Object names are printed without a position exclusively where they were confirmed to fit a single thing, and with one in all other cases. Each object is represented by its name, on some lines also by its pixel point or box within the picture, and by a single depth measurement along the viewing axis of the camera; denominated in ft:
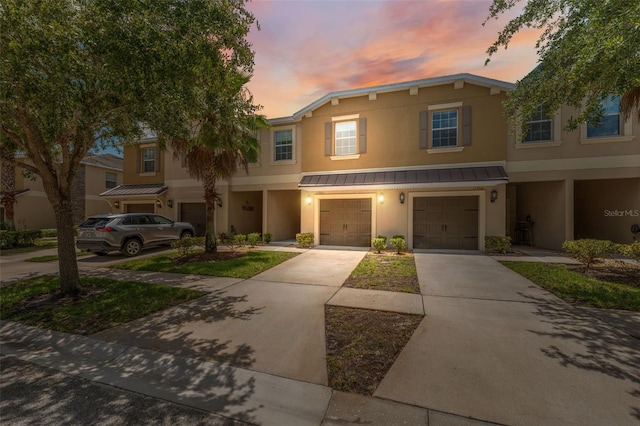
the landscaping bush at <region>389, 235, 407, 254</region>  38.22
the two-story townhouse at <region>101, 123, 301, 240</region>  49.93
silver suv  35.35
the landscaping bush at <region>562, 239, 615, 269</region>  26.04
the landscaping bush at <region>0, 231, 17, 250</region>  43.75
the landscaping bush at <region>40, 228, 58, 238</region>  59.40
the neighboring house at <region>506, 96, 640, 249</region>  35.40
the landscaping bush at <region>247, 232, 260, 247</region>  44.14
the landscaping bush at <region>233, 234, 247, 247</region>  45.03
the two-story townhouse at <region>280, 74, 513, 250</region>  38.78
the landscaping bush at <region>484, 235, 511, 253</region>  37.40
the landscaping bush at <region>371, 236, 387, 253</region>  39.17
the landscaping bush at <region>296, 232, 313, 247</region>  44.50
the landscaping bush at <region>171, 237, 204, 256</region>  35.22
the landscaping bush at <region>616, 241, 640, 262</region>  25.21
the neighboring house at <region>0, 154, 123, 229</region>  69.82
